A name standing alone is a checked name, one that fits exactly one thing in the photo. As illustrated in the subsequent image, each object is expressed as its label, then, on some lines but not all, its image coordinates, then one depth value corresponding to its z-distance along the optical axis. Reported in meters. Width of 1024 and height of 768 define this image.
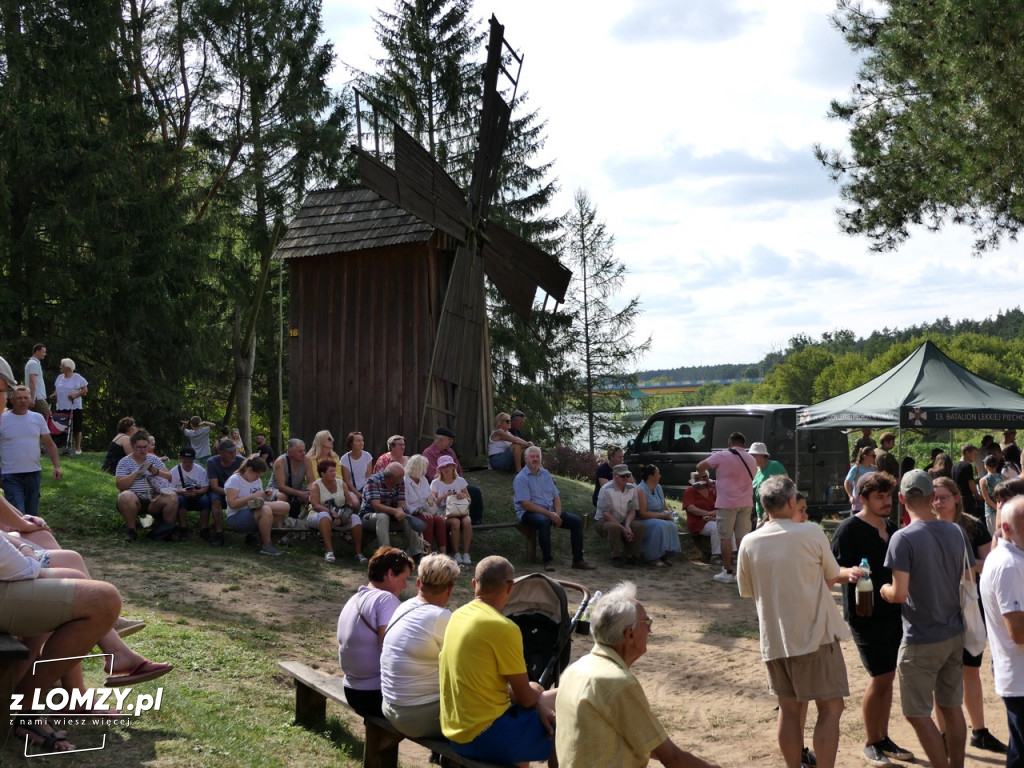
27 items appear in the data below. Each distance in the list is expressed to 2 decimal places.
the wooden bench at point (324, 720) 5.14
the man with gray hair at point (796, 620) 5.29
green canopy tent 15.02
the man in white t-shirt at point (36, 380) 14.43
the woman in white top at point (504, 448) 15.99
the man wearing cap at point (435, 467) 13.33
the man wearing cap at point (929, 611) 5.39
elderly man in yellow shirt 3.73
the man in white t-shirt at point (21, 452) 9.84
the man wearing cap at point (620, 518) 13.29
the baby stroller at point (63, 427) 16.03
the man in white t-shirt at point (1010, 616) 4.54
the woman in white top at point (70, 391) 16.09
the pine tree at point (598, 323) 37.91
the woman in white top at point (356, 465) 12.76
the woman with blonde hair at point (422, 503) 12.11
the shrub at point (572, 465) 23.09
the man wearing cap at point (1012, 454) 14.91
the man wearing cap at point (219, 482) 11.92
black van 16.41
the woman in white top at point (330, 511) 11.84
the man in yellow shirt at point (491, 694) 4.75
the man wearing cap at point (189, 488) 12.04
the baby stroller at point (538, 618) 6.09
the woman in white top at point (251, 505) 11.75
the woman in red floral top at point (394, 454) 12.56
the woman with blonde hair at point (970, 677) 5.73
